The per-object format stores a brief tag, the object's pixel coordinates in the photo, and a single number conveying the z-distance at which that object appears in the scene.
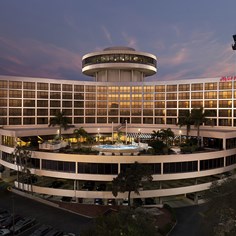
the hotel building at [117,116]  51.62
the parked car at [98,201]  51.74
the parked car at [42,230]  38.88
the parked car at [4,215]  44.30
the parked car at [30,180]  55.79
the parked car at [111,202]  52.75
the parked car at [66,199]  53.25
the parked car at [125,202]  51.69
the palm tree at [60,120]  74.25
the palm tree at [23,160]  52.28
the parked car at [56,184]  54.53
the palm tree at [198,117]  65.50
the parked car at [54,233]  38.88
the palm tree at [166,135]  64.50
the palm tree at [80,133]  65.25
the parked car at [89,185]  52.77
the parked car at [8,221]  41.31
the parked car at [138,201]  51.22
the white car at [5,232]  38.53
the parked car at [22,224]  40.22
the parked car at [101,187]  51.59
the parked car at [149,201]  52.96
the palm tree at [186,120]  67.61
